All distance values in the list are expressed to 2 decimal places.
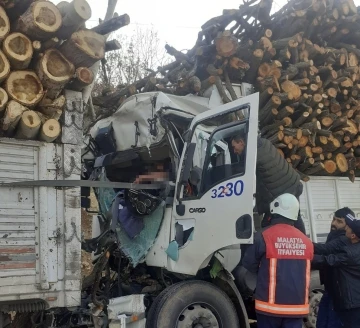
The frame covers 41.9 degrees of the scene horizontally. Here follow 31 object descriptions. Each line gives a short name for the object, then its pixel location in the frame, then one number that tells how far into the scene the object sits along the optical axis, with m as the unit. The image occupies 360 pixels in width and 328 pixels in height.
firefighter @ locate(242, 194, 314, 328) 4.02
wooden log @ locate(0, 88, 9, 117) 3.62
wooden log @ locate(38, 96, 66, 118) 3.92
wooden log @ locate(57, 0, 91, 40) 3.78
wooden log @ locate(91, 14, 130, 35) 4.11
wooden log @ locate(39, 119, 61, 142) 3.82
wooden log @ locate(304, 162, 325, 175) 6.17
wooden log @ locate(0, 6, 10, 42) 3.68
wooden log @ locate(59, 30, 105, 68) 3.92
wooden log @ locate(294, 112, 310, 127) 6.17
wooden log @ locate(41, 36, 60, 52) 3.89
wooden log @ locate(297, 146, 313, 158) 6.11
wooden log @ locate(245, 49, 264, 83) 6.07
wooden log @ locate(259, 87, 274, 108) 6.00
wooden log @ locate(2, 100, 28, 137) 3.61
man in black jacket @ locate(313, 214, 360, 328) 4.50
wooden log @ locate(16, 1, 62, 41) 3.72
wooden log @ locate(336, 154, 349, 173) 6.42
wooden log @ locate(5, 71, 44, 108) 3.73
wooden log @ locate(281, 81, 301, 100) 6.07
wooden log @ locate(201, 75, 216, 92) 5.84
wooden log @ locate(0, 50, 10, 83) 3.64
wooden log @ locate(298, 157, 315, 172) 6.15
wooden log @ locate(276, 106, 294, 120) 6.05
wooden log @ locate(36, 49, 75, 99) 3.83
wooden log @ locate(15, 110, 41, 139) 3.70
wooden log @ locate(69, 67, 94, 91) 3.99
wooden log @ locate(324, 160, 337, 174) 6.30
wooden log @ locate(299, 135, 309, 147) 6.09
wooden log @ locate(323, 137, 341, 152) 6.40
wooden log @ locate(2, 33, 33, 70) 3.70
